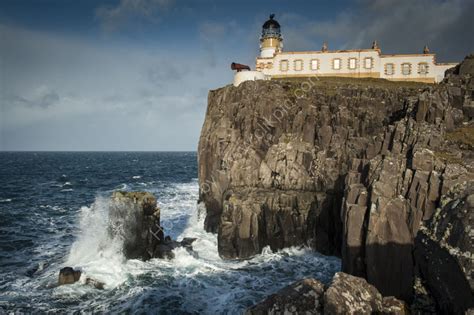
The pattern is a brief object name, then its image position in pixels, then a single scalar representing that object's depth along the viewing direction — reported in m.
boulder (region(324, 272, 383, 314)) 11.04
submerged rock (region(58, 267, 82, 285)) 27.00
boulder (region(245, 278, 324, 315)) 11.36
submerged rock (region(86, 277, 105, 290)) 26.49
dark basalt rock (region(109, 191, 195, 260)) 32.28
